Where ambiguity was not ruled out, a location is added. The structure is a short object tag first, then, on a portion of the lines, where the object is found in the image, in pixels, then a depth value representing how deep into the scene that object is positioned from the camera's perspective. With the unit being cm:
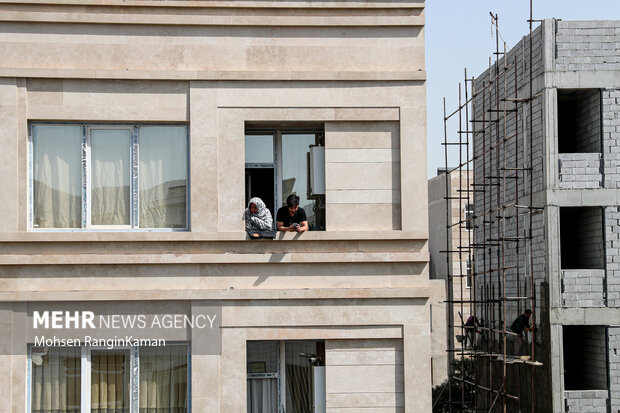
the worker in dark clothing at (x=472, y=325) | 2370
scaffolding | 2377
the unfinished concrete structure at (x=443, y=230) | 4978
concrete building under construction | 2302
